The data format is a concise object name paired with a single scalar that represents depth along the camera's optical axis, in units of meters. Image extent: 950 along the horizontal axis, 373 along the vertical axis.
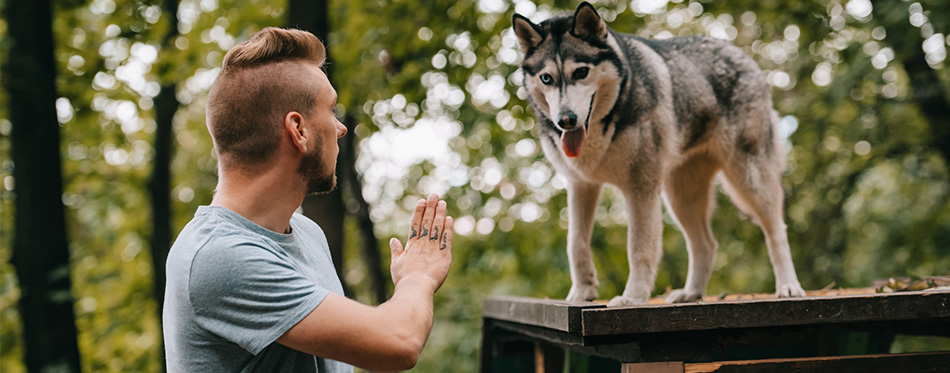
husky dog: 2.81
